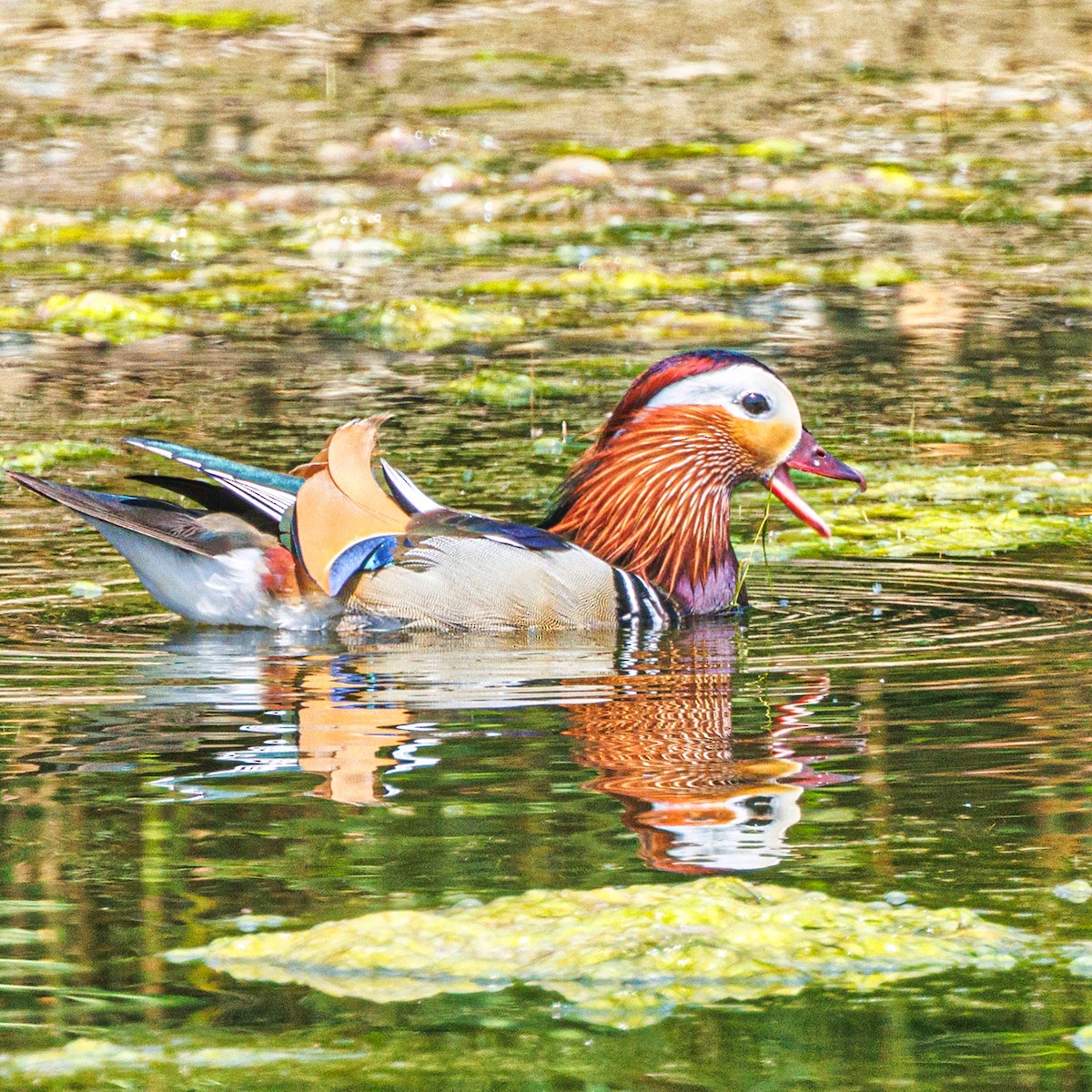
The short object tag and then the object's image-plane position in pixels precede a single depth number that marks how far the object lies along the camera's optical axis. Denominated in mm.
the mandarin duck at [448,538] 14891
